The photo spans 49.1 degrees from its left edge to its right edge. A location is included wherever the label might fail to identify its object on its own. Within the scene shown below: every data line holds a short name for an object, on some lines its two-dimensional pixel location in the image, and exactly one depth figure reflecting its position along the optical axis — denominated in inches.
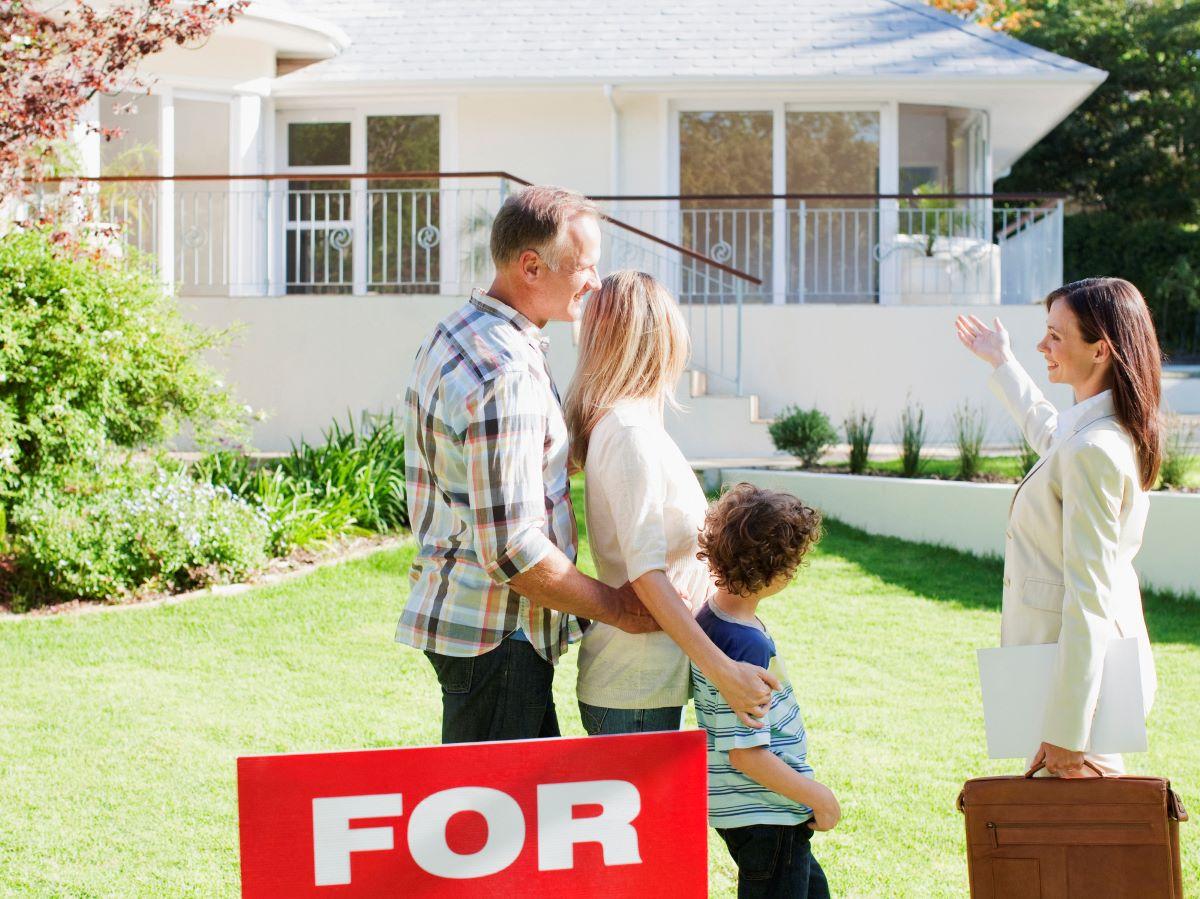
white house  525.3
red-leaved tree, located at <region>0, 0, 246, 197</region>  284.0
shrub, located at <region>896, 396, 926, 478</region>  399.9
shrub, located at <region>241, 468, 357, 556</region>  327.9
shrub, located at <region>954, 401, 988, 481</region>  386.9
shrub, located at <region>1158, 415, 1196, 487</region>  339.3
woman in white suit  106.6
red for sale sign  92.4
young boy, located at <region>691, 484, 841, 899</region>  104.7
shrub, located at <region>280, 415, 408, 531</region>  364.5
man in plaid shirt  99.3
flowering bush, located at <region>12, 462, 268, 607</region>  293.4
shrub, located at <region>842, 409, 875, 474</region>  413.1
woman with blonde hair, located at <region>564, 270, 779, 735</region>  103.6
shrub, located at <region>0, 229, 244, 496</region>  314.0
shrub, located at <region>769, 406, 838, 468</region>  431.8
